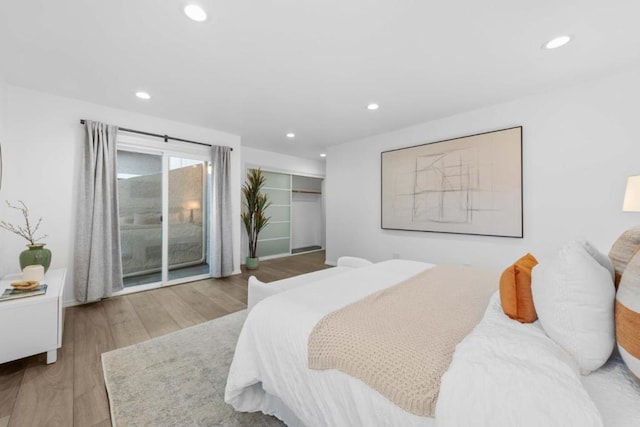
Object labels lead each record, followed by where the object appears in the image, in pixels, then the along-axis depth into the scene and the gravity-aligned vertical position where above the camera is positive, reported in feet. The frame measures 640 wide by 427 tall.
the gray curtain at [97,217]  9.81 -0.10
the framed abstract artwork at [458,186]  9.90 +1.22
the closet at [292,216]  19.17 -0.19
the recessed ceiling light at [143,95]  9.43 +4.53
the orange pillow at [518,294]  3.44 -1.15
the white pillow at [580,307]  2.69 -1.05
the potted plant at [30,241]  7.77 -0.94
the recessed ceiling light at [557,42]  6.31 +4.37
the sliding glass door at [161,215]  11.57 -0.06
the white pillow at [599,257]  3.28 -0.60
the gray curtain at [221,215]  13.58 -0.06
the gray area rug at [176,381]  4.64 -3.70
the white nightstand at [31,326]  5.72 -2.63
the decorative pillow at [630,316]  2.37 -1.03
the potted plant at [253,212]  16.12 +0.11
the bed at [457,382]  2.19 -1.73
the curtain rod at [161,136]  10.94 +3.69
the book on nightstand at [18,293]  5.95 -1.94
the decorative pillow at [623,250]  3.23 -0.50
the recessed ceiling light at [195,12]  5.42 +4.45
